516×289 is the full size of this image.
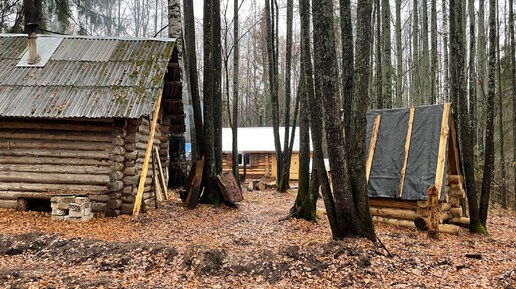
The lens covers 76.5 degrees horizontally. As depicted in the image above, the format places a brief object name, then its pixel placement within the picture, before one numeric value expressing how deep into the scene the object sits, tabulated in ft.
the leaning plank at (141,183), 26.67
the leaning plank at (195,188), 33.30
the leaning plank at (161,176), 37.52
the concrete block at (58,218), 25.75
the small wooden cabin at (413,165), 25.96
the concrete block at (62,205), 25.82
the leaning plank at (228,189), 34.50
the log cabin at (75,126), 26.76
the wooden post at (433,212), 23.72
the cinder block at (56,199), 25.93
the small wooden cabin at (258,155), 74.90
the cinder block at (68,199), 25.93
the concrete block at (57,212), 25.86
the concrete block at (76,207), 25.63
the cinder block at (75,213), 25.58
